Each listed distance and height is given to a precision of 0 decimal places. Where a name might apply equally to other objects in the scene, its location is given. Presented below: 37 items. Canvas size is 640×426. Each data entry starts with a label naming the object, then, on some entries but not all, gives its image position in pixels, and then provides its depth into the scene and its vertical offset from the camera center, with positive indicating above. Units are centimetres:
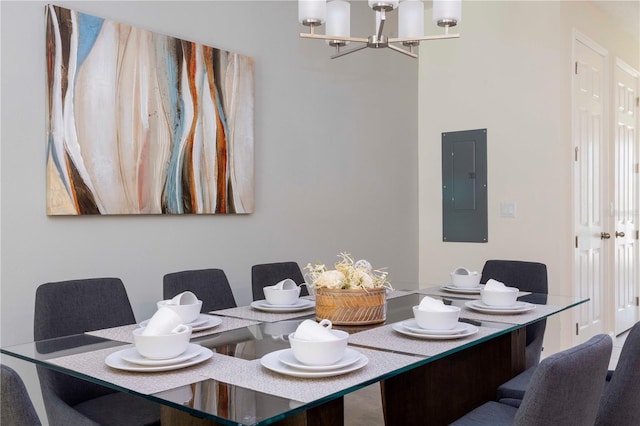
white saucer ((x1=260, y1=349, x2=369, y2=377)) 147 -41
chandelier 242 +76
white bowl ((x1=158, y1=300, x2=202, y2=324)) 204 -36
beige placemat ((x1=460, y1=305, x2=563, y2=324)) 221 -43
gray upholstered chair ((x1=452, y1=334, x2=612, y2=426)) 129 -40
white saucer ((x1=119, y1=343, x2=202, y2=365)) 155 -40
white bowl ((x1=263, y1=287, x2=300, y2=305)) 245 -37
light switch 440 -6
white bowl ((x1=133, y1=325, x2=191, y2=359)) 156 -36
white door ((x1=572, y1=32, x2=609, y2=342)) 438 +13
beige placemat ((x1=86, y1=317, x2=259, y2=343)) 198 -43
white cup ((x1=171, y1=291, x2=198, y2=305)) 215 -33
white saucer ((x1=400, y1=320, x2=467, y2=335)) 191 -41
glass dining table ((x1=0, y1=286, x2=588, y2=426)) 135 -43
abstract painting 275 +41
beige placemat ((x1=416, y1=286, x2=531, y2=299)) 278 -43
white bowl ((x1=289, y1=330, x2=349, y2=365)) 150 -36
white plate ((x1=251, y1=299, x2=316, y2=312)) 241 -41
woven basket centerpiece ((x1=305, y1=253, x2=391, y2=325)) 210 -32
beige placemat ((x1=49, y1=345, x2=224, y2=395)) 143 -42
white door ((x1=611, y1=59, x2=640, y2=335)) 506 +3
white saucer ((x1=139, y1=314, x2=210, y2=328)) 208 -41
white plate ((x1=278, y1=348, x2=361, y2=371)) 149 -40
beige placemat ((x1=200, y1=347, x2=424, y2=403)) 137 -42
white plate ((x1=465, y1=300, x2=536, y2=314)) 233 -41
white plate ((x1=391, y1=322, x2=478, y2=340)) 187 -41
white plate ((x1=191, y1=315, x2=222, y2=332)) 204 -41
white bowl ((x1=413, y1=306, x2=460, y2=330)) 191 -37
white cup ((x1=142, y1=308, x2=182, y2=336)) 160 -32
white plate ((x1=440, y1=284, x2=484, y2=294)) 285 -41
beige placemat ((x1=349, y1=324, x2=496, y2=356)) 176 -42
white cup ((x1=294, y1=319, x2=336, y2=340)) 153 -33
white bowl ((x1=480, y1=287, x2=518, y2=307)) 239 -37
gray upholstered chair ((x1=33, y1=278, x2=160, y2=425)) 198 -46
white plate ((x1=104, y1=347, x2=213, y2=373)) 152 -41
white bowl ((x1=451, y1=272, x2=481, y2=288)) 288 -37
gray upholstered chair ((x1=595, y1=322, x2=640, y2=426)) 167 -54
